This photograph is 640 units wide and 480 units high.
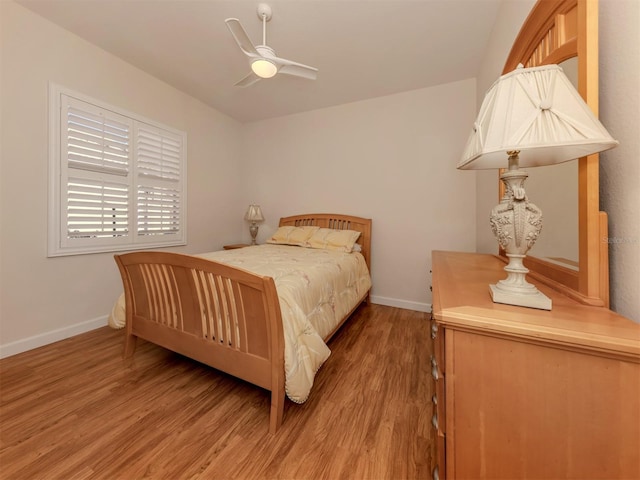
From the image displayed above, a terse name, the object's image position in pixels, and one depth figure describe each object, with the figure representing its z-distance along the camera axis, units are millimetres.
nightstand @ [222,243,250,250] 3549
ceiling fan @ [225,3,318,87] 1637
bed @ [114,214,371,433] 1185
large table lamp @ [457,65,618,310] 601
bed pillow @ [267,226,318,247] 3061
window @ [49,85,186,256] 2078
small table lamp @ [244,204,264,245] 3650
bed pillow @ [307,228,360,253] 2768
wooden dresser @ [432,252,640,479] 518
